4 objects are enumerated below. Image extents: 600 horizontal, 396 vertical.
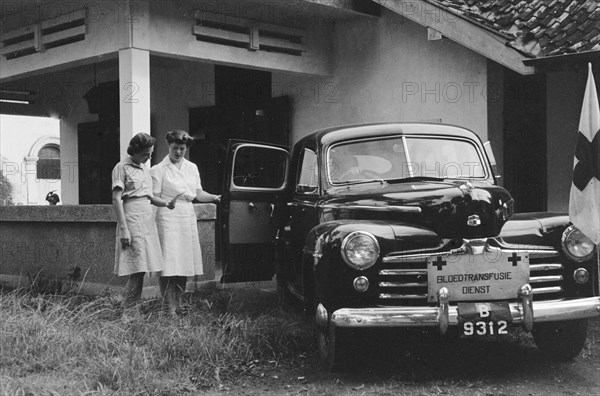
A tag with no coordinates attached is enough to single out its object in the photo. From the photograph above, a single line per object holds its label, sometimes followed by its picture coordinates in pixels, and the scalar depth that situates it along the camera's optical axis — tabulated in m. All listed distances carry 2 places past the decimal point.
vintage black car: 4.26
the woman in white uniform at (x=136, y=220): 5.76
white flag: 4.63
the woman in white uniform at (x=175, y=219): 5.84
